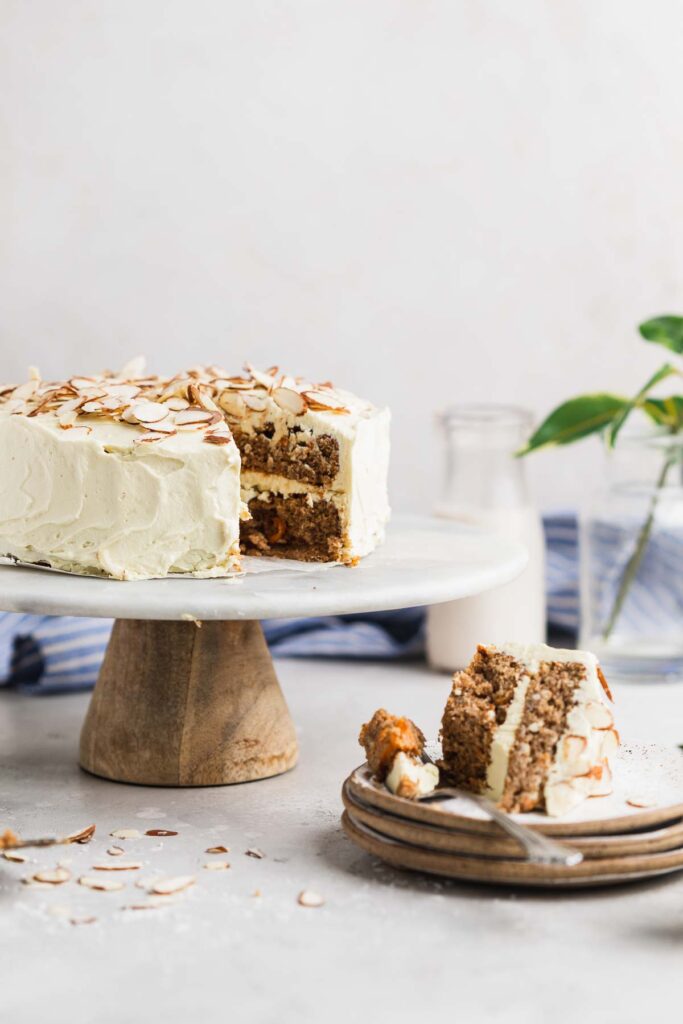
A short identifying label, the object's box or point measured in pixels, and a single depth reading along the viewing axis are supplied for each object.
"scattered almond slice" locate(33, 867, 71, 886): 1.08
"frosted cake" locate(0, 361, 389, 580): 1.16
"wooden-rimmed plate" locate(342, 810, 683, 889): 1.05
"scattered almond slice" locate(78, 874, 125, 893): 1.07
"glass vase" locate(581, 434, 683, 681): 1.44
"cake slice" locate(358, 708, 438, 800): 1.07
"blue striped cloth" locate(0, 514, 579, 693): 1.40
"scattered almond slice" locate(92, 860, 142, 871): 1.09
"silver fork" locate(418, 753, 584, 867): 1.03
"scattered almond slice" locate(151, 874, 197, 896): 1.07
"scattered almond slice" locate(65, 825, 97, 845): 1.12
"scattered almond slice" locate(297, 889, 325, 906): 1.06
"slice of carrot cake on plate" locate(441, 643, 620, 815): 1.07
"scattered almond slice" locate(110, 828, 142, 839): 1.13
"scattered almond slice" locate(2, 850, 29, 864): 1.10
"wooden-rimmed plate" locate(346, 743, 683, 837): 1.05
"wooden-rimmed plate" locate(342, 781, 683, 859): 1.05
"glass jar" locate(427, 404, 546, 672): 1.44
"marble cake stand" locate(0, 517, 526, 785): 1.16
